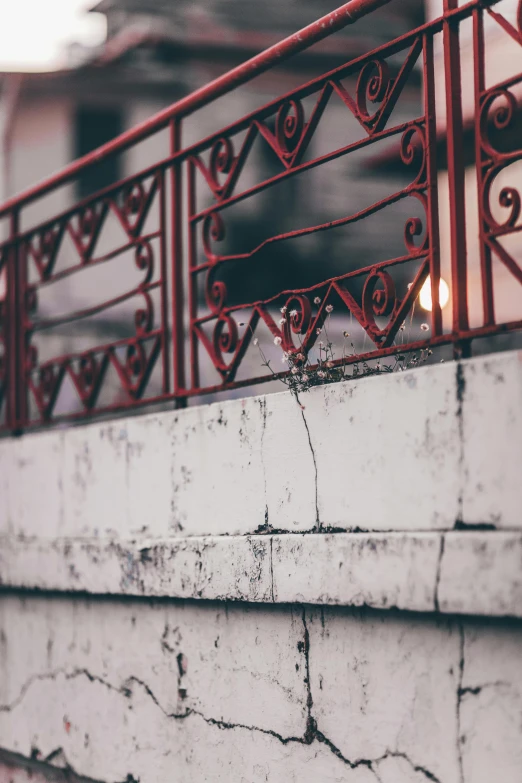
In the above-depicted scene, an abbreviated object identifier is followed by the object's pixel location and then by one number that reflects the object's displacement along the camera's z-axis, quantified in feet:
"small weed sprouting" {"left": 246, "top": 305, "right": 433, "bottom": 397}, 9.60
